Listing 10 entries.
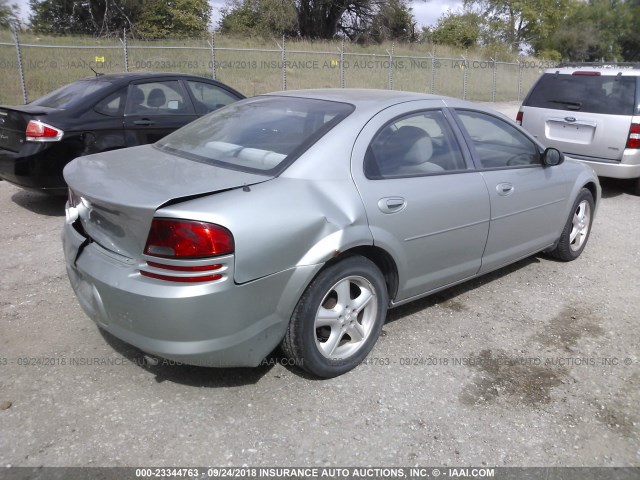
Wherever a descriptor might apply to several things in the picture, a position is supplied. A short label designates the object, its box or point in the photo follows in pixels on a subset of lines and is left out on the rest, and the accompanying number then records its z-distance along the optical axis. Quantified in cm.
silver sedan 271
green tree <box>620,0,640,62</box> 5691
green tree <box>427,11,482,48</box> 4231
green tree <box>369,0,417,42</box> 3806
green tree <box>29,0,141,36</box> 3278
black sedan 600
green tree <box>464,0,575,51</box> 5156
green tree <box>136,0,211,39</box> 3237
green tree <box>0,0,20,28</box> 2651
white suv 742
